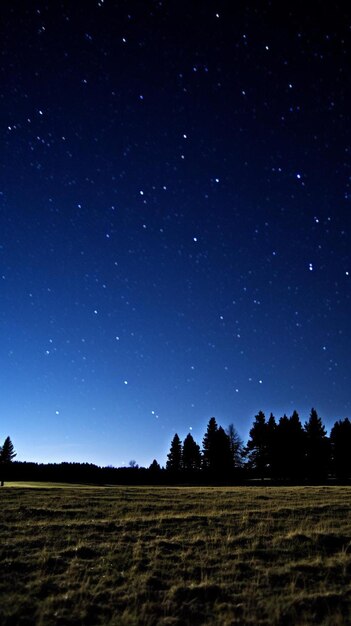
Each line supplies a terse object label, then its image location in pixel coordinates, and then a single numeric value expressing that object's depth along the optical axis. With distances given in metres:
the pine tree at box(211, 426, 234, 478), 75.25
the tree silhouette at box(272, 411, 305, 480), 70.75
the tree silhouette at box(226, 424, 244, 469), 82.06
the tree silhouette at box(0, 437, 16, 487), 98.54
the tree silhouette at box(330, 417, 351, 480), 72.12
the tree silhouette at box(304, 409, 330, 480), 70.56
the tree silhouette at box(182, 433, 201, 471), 87.75
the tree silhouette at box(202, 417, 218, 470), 78.36
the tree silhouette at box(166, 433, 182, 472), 90.12
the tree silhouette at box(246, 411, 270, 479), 74.75
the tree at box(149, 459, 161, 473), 97.86
